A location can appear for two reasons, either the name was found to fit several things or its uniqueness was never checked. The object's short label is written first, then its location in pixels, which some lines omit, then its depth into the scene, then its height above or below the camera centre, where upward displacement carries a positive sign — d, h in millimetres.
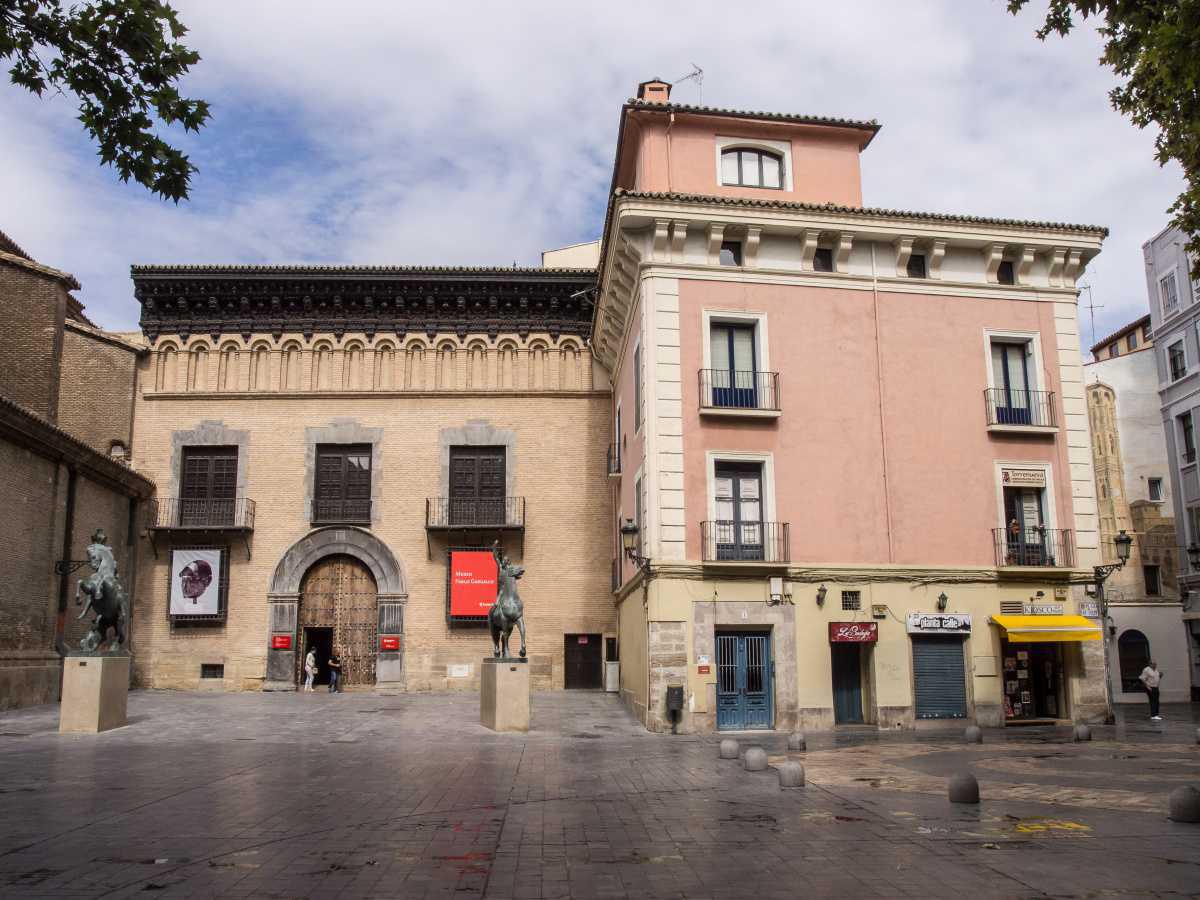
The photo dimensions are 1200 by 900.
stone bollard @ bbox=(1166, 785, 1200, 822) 9430 -1861
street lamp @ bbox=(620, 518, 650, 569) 20297 +1610
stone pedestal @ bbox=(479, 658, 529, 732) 18594 -1427
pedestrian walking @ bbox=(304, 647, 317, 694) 27609 -1375
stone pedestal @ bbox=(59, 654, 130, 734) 17531 -1244
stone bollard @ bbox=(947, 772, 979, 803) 10641 -1898
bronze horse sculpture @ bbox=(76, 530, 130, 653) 18375 +565
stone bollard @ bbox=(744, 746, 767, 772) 13367 -1949
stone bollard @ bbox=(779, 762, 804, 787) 11891 -1939
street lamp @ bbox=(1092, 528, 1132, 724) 21234 +745
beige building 28062 +4412
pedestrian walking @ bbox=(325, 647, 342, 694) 27312 -1486
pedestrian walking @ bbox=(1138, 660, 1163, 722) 24109 -1791
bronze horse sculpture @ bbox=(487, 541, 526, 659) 19469 +200
